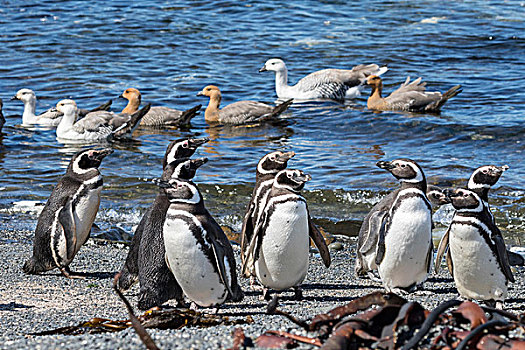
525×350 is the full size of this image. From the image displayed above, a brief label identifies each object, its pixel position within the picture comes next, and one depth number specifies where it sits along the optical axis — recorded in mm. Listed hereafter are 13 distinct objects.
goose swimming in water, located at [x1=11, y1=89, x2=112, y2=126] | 32969
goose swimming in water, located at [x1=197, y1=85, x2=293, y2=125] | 33062
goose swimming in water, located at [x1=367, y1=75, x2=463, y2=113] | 33875
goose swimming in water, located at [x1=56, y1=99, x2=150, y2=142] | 31000
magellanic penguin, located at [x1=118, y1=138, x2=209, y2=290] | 13805
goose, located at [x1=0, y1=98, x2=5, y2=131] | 31219
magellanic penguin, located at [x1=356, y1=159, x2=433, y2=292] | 13625
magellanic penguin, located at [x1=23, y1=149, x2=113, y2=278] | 15680
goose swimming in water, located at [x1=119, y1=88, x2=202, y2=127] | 32781
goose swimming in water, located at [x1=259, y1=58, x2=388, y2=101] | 37500
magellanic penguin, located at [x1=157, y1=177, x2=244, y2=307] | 12328
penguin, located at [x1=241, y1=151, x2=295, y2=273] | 15023
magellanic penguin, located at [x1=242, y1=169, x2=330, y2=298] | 13727
